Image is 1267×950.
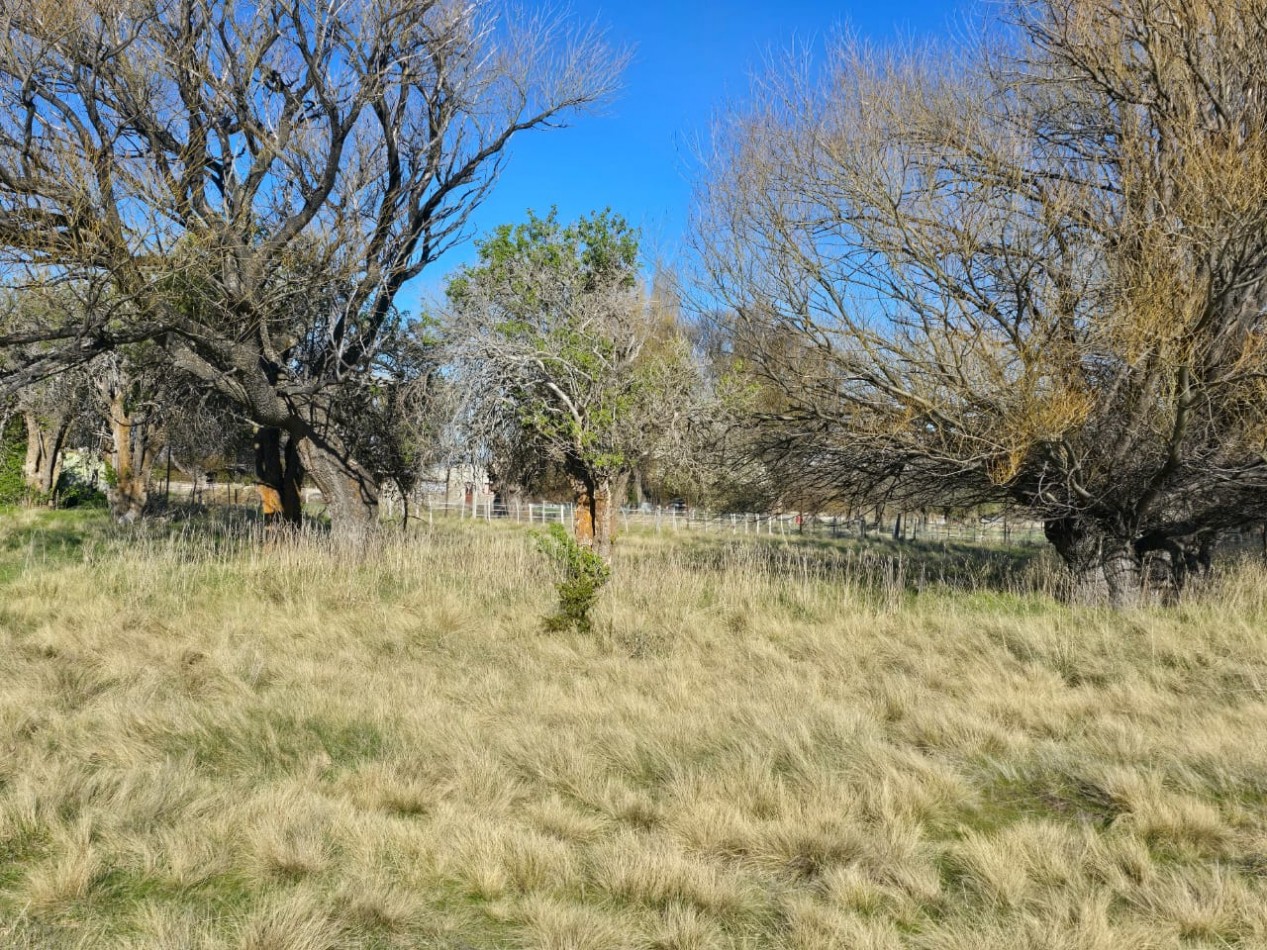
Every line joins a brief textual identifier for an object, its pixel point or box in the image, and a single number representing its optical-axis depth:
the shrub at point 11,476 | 26.44
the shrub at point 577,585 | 7.83
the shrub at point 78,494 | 29.09
